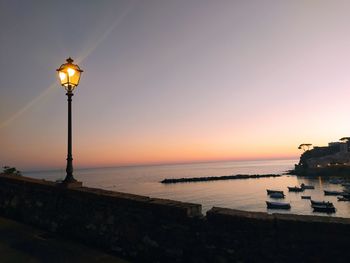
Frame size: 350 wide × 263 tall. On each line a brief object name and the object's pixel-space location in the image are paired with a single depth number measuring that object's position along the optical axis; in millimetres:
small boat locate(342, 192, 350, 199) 63519
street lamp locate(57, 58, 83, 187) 8133
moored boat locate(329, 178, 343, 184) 99075
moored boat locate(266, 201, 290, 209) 57225
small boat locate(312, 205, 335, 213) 50912
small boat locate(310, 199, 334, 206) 53109
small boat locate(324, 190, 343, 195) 73125
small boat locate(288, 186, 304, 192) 87331
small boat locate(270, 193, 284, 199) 75025
